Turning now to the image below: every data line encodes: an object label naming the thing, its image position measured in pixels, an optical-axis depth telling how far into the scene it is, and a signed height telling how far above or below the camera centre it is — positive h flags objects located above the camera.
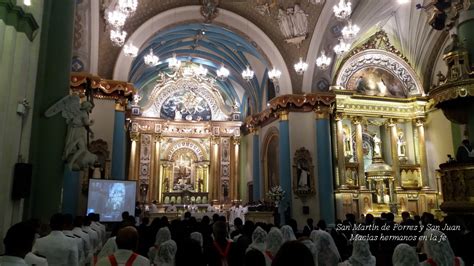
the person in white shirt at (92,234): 5.67 -0.54
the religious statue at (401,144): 16.98 +2.40
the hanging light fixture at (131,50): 10.86 +4.14
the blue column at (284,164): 14.19 +1.32
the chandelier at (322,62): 11.12 +3.92
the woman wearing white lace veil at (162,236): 4.64 -0.44
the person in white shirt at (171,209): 17.87 -0.49
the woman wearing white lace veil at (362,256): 3.69 -0.55
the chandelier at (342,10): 9.35 +4.53
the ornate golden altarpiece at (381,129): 15.69 +3.02
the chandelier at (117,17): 8.79 +4.08
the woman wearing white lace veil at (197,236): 4.45 -0.43
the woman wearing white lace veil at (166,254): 3.42 -0.49
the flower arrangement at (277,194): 13.84 +0.17
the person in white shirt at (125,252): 2.66 -0.37
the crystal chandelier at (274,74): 12.82 +4.12
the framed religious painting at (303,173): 14.00 +0.94
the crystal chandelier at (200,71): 20.39 +7.01
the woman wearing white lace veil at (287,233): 4.54 -0.40
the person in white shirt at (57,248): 3.41 -0.43
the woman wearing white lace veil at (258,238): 4.15 -0.42
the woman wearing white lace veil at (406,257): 2.97 -0.44
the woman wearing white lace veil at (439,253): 3.17 -0.44
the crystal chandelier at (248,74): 14.27 +4.59
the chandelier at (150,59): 12.09 +4.34
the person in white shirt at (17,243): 2.44 -0.29
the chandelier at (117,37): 9.42 +3.92
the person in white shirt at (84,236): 4.90 -0.49
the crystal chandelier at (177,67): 20.81 +7.26
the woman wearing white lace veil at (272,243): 3.94 -0.45
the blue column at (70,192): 11.04 +0.18
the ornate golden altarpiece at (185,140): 20.75 +3.22
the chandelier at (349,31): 10.16 +4.36
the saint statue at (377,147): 17.13 +2.29
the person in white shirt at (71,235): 3.90 -0.39
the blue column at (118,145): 12.44 +1.72
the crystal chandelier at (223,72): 16.16 +5.26
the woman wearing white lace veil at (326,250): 4.09 -0.54
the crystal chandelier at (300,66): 11.54 +3.92
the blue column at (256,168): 18.05 +1.46
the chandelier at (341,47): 10.75 +4.21
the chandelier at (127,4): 8.53 +4.25
